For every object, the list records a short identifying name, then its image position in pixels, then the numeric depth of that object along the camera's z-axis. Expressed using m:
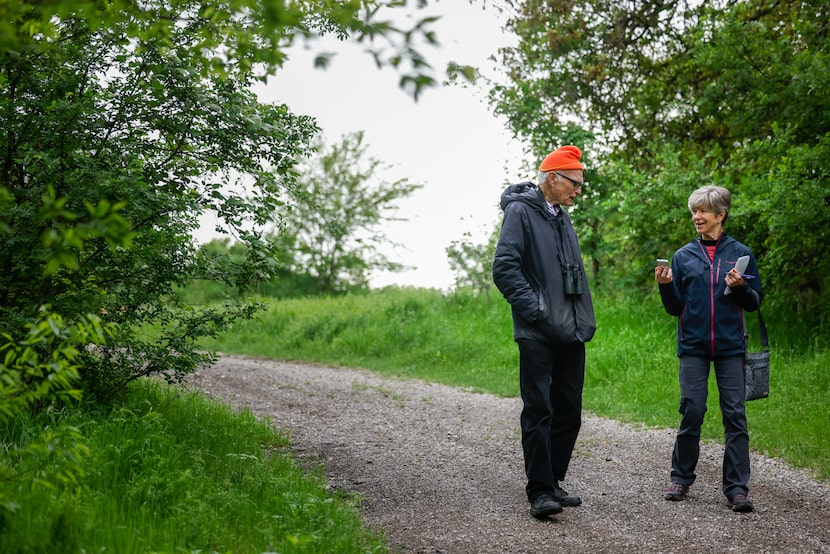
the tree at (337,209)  32.37
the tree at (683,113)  10.32
